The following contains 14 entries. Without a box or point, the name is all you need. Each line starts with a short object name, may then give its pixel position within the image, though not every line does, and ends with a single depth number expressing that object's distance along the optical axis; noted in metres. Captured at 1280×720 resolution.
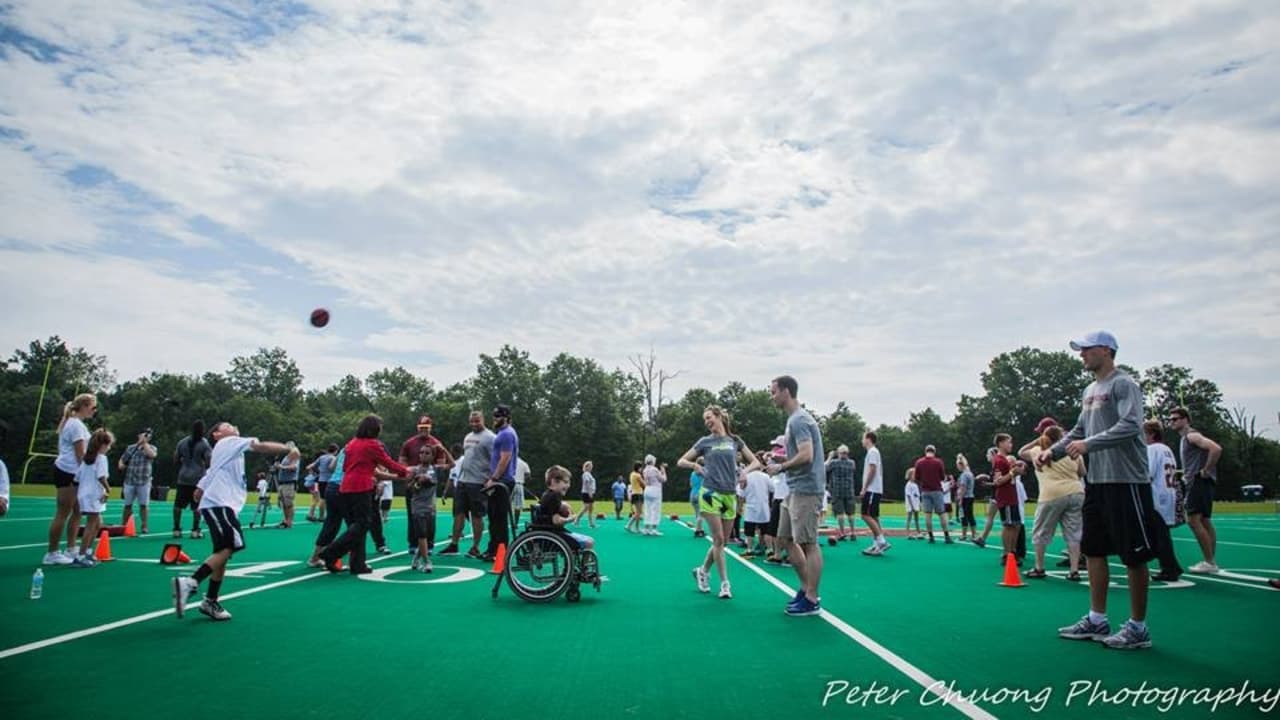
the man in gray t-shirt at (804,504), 6.76
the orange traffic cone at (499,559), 9.72
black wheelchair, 7.50
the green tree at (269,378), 114.38
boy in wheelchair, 7.70
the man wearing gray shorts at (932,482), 15.41
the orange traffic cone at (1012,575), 8.97
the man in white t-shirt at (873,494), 12.98
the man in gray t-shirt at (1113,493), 5.32
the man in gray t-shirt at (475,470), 11.38
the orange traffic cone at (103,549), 9.95
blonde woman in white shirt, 9.11
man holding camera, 13.77
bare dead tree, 73.65
